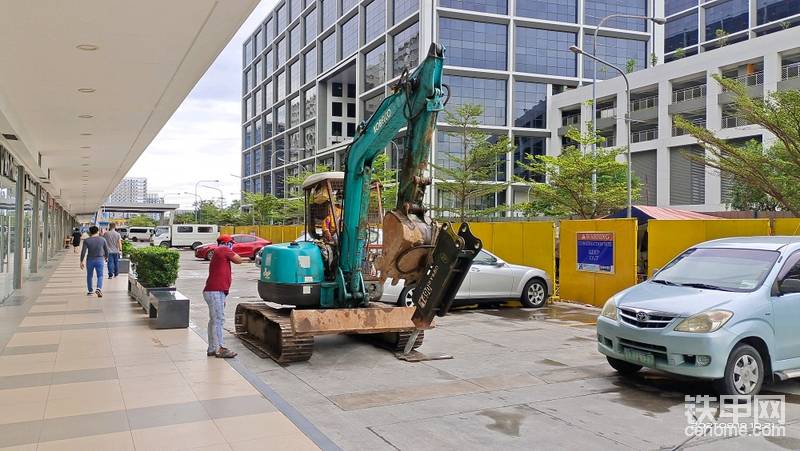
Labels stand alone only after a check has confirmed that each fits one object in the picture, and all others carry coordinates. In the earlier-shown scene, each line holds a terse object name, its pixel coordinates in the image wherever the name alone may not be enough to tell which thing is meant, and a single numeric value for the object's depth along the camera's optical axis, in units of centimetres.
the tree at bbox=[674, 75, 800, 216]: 1430
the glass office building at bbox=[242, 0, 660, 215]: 5397
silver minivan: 667
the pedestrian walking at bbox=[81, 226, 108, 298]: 1523
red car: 3538
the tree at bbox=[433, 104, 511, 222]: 3083
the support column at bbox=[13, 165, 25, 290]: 1668
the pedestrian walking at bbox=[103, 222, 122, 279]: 1966
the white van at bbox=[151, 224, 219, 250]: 5309
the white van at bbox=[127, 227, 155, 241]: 7512
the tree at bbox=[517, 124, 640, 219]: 2628
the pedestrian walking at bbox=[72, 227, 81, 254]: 3847
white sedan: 1427
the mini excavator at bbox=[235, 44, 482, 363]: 761
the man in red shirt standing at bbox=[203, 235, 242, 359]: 875
